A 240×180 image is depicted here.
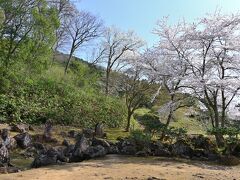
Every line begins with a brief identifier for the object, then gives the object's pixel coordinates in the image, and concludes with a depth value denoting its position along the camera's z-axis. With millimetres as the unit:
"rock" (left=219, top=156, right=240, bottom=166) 6234
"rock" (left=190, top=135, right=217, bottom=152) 7029
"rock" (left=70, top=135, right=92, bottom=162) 5794
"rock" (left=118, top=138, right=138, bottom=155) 6570
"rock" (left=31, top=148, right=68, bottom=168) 5215
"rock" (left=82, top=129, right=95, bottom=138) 9078
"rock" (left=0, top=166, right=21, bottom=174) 4581
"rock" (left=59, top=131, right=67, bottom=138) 8975
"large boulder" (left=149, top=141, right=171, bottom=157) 6660
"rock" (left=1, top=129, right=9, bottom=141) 6434
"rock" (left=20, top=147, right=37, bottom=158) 6207
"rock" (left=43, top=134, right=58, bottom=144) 7866
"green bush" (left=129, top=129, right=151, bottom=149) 6672
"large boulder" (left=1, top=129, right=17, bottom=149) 6293
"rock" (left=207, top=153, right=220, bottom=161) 6576
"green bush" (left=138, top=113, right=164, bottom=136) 7512
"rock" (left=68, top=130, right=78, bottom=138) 8984
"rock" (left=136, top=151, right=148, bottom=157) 6502
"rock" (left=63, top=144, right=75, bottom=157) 5808
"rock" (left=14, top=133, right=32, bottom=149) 6786
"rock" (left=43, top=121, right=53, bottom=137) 8090
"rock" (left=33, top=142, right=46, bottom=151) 6806
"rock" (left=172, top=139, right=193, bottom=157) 6714
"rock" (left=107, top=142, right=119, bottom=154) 6503
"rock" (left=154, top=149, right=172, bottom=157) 6655
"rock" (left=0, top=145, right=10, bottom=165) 5149
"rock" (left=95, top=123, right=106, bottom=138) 9400
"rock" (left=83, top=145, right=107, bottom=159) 5969
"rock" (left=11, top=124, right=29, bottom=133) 8452
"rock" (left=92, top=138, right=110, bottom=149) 6681
